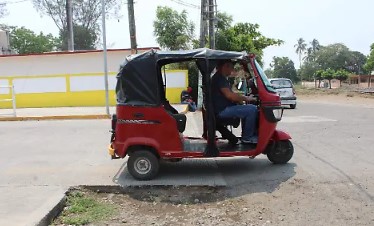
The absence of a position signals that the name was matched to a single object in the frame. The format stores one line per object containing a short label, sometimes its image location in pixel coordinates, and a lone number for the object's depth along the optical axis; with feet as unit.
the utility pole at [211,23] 71.67
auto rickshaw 21.62
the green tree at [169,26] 126.21
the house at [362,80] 192.27
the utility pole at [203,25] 75.72
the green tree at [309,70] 341.27
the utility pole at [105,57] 57.16
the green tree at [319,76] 249.12
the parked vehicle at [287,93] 72.90
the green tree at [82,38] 174.81
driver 22.50
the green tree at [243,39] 105.09
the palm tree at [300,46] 469.98
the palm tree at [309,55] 394.50
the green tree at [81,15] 157.89
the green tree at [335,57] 326.85
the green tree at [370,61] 196.16
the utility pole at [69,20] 93.43
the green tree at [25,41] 189.88
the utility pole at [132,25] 65.41
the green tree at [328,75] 235.61
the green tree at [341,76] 232.73
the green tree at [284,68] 347.73
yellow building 77.61
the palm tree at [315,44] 466.29
